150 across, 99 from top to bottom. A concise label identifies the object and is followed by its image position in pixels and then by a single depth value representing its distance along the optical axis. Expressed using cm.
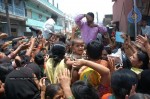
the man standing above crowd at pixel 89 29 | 268
